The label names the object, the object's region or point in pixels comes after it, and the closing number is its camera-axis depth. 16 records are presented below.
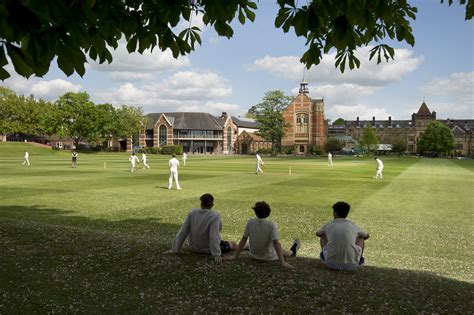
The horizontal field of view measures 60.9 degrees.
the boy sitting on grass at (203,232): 7.08
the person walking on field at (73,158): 42.34
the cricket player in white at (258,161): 35.45
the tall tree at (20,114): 108.00
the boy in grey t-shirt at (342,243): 6.64
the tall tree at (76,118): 97.71
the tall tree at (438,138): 127.19
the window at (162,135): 122.44
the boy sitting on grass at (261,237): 6.90
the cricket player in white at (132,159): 36.09
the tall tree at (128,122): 106.81
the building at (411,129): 159.50
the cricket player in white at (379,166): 31.19
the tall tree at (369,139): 124.00
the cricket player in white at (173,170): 22.39
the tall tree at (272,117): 106.56
